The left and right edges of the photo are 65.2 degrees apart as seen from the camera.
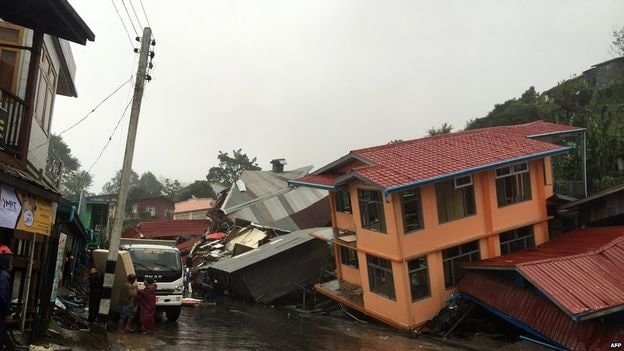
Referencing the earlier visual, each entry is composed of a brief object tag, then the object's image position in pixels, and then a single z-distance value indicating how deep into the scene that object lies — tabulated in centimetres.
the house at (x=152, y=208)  6719
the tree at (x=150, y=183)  10250
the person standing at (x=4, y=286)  620
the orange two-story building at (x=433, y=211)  1650
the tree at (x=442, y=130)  4720
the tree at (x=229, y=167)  7781
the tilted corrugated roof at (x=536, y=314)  1198
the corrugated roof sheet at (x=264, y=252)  2322
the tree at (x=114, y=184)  10588
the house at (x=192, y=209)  5462
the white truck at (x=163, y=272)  1514
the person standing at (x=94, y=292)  1388
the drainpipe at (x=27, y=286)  855
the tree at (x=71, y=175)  7039
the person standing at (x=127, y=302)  1314
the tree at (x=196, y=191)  7350
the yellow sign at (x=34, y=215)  771
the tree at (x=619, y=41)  5094
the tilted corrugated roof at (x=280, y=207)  3322
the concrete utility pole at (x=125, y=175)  1294
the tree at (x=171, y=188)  8316
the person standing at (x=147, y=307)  1338
